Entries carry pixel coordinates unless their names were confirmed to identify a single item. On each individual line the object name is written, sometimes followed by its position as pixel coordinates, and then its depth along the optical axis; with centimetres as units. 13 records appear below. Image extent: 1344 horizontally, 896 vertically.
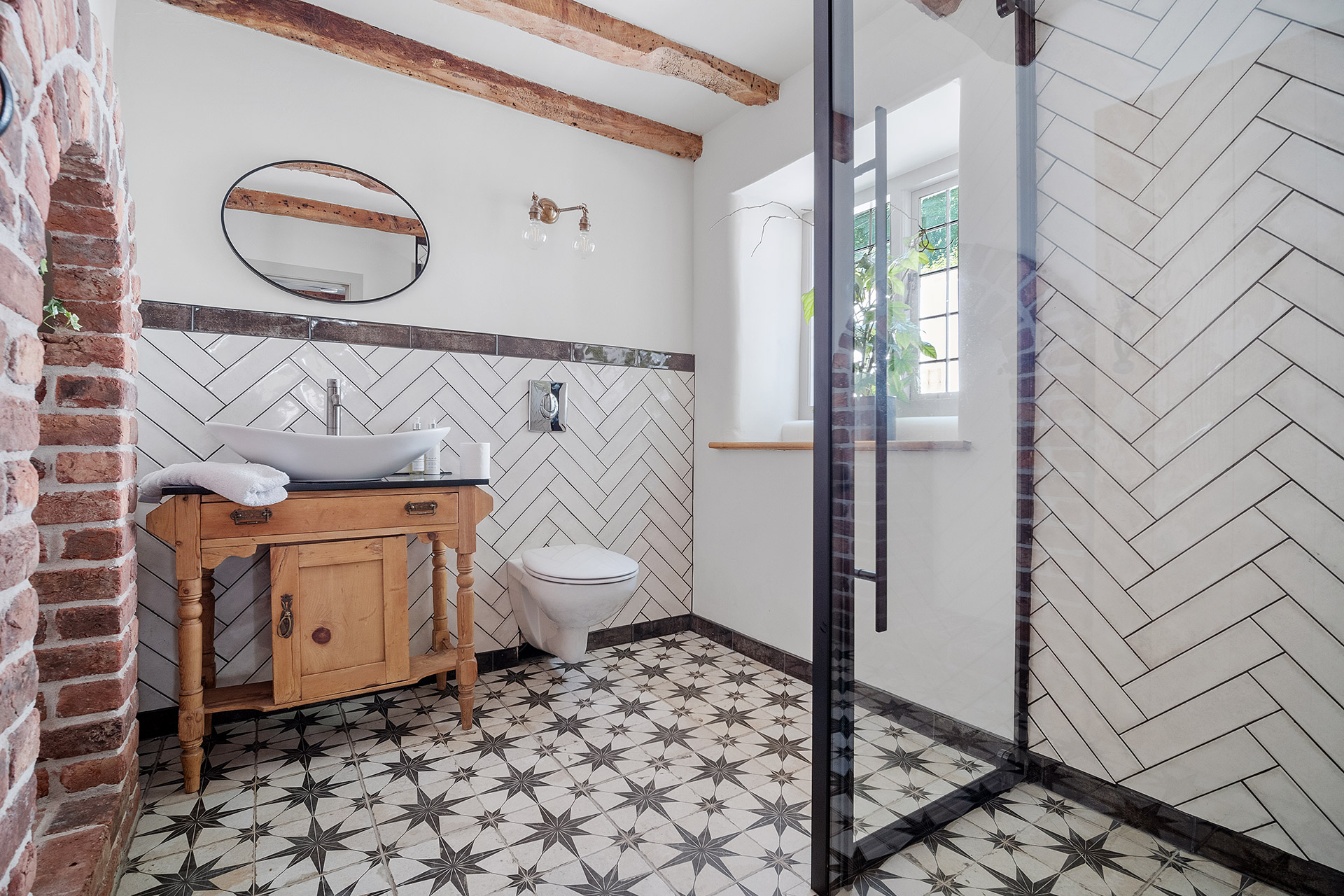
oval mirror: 226
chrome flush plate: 280
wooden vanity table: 175
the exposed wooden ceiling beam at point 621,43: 218
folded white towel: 165
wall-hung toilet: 228
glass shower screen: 111
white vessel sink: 180
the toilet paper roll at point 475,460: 230
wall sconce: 274
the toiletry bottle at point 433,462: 236
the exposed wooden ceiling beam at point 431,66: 221
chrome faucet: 226
